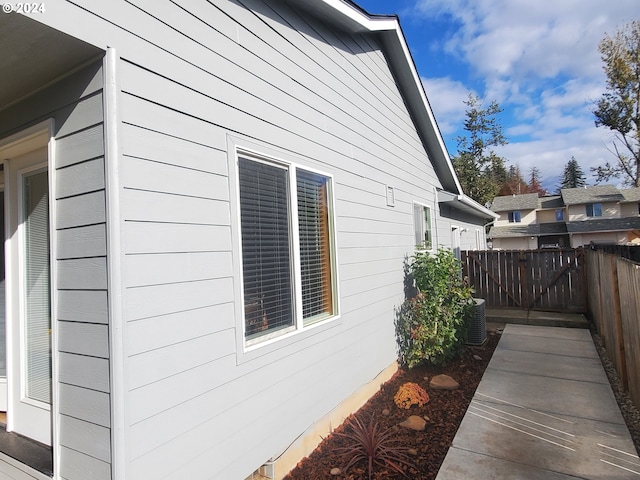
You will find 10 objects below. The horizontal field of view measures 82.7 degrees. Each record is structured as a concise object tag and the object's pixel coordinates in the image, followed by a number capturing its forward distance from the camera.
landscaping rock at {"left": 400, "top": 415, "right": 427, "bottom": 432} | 3.72
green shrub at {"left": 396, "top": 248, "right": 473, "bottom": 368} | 5.39
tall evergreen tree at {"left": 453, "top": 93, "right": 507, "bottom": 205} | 28.75
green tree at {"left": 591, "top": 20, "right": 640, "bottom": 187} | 22.80
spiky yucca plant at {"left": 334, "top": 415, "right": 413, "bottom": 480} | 3.12
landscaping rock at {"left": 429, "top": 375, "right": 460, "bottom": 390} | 4.78
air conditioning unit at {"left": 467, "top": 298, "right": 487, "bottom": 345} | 6.67
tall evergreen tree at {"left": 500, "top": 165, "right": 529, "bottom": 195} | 56.03
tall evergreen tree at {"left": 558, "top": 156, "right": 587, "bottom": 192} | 64.43
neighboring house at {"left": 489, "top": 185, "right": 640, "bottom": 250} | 31.20
